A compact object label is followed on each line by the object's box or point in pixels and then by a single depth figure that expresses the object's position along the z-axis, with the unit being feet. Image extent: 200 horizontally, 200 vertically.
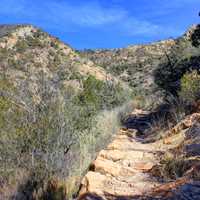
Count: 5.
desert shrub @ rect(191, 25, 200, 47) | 35.95
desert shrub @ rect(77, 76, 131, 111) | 38.23
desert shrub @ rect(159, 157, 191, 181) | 13.58
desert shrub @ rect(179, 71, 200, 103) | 25.72
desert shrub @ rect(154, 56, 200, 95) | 35.55
